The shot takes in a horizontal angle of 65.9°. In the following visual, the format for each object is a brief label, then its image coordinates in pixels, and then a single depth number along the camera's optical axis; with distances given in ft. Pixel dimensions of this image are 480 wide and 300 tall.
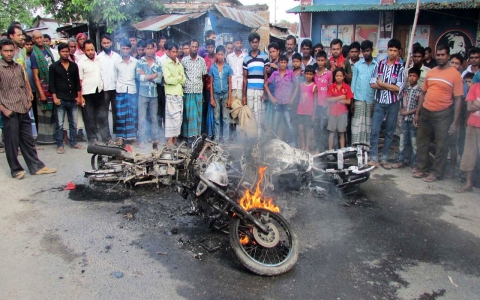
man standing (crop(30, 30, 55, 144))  25.33
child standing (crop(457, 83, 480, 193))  18.94
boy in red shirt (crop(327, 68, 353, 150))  23.98
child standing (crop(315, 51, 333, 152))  24.64
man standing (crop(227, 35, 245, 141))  27.63
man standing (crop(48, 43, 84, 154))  24.79
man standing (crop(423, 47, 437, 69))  27.89
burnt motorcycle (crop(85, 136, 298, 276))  12.14
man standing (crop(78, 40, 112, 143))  26.14
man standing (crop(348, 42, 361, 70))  26.14
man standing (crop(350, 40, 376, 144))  23.94
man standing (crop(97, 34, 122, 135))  26.48
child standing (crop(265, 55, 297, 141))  25.44
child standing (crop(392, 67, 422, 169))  23.13
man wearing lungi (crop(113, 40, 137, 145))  26.30
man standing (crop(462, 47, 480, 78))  21.17
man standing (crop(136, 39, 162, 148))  25.91
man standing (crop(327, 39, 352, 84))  25.56
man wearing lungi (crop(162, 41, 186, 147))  25.39
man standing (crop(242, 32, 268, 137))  26.53
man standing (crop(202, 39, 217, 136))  28.25
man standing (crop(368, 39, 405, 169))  22.54
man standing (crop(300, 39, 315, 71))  26.53
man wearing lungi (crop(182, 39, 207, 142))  26.40
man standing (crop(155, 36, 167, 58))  29.44
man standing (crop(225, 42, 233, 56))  29.75
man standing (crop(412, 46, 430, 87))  24.45
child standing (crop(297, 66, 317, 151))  24.88
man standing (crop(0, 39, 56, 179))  19.31
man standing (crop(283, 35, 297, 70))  27.58
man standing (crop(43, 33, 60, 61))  28.49
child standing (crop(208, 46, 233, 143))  26.93
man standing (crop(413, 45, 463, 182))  19.94
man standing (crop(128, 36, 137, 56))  31.27
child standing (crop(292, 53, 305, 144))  25.70
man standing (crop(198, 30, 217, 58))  30.71
